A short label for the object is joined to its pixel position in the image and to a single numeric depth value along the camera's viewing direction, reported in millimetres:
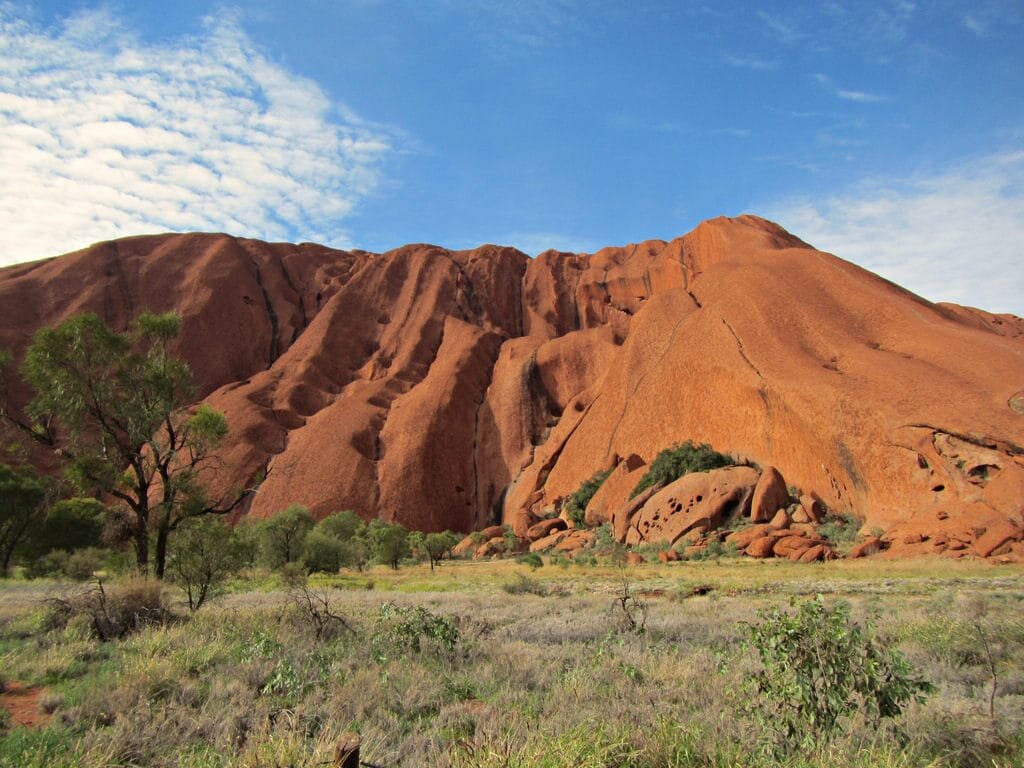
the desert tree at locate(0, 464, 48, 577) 33219
